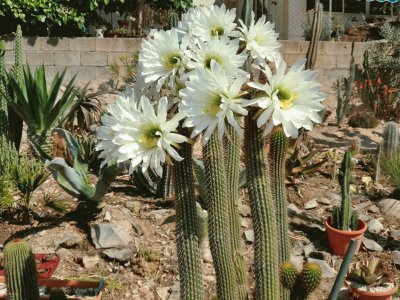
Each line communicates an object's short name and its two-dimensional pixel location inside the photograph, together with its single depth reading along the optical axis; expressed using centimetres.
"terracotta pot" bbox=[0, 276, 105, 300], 310
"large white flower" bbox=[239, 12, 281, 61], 180
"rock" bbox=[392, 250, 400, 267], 416
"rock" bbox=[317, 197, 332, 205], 509
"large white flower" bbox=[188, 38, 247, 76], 160
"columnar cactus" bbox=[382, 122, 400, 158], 575
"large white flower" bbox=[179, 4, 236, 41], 175
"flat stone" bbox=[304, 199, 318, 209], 498
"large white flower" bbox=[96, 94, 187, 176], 154
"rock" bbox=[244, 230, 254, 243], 424
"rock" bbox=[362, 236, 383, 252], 433
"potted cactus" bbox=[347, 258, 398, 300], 350
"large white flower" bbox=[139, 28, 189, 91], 165
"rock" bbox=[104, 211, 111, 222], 412
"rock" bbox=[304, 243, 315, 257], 421
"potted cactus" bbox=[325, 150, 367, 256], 406
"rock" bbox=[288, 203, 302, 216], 475
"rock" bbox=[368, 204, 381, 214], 499
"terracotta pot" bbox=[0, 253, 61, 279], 330
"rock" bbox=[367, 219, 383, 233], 462
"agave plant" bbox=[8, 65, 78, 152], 487
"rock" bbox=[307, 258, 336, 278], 392
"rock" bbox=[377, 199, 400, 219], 493
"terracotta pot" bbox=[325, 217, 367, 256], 407
